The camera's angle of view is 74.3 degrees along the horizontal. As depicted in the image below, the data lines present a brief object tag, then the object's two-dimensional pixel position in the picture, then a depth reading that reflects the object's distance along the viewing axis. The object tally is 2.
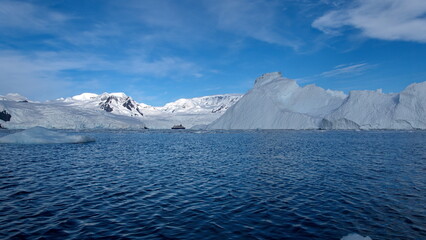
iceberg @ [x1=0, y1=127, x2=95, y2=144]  35.12
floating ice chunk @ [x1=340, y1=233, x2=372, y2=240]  6.91
